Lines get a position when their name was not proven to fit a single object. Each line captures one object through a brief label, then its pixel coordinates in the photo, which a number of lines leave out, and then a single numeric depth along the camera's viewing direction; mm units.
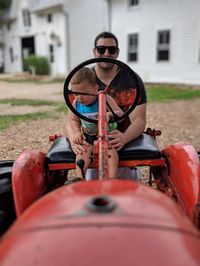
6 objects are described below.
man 1720
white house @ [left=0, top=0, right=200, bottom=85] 9977
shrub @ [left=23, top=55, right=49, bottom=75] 16155
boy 1405
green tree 21916
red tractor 686
